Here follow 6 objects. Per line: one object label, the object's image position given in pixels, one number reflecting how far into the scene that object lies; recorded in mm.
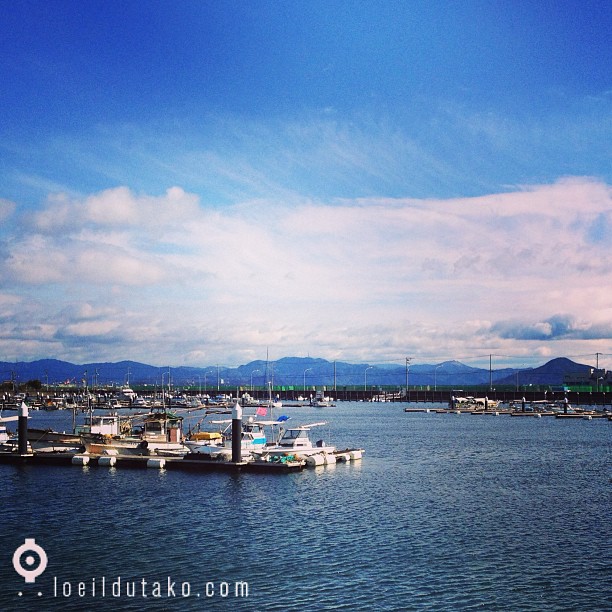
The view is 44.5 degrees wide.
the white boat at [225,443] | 69938
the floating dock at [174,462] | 65688
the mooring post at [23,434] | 73312
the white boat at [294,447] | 71375
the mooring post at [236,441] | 65062
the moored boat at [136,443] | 74750
